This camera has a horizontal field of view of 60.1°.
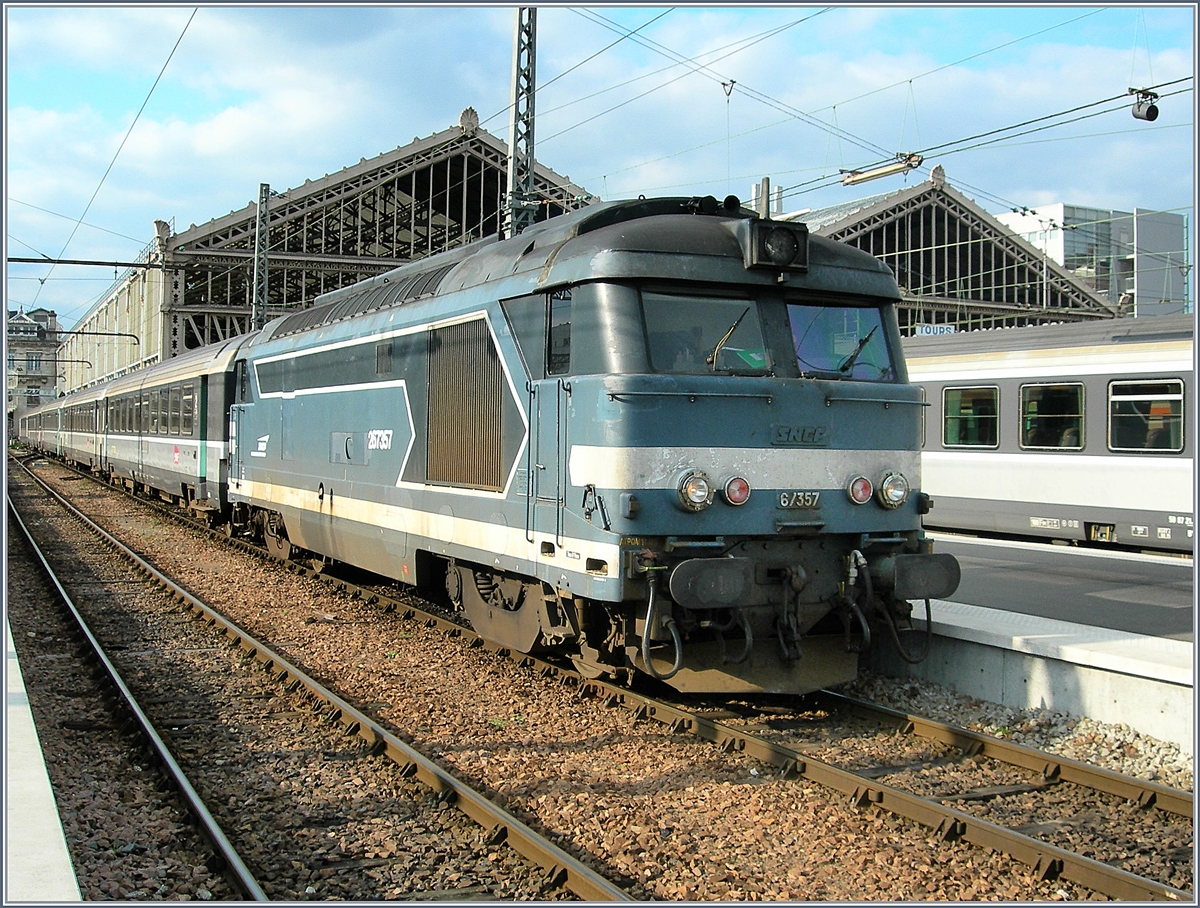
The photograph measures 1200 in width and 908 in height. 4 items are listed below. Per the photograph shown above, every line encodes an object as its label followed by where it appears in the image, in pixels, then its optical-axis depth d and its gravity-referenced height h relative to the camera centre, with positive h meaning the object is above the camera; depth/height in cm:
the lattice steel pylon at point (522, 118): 1449 +455
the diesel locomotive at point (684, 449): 691 -10
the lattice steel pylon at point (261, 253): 2563 +477
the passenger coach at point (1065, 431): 1375 +9
